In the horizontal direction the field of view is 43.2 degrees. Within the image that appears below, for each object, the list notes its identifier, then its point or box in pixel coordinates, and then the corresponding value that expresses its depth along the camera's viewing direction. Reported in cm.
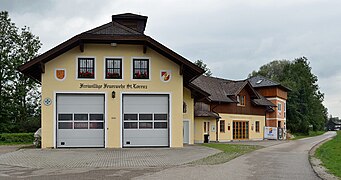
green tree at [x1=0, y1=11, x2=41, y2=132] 4134
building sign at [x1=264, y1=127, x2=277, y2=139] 4309
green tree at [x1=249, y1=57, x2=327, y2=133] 6394
